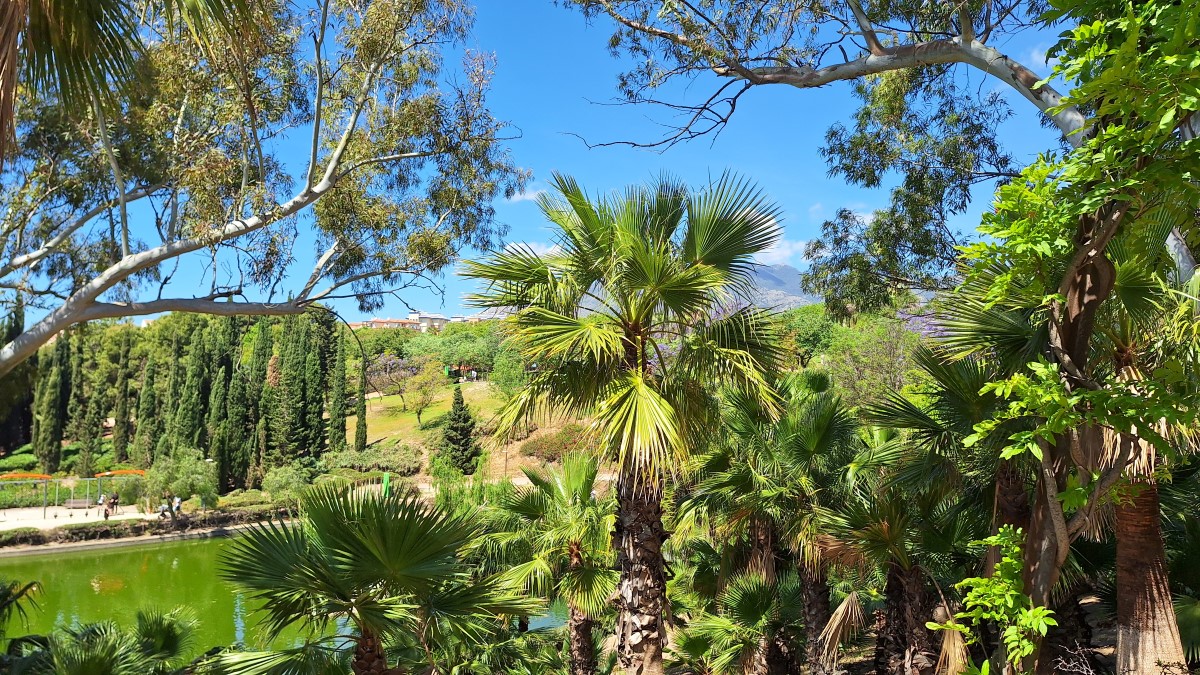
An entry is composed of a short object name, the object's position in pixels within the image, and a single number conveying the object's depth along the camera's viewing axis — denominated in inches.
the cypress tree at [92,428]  1408.7
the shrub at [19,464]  1449.3
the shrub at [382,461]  1355.8
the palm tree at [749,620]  338.3
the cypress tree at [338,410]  1438.2
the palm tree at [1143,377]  144.6
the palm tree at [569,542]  340.5
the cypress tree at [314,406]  1414.9
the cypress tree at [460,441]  1347.2
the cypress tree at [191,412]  1364.4
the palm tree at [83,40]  116.0
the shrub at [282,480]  1186.6
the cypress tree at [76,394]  1512.1
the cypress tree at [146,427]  1409.9
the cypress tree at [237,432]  1350.9
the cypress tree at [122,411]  1498.5
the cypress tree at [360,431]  1424.7
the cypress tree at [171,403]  1370.6
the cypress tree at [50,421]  1432.1
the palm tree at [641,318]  219.0
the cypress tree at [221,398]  1326.3
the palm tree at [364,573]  165.3
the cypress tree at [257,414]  1371.8
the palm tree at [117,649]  202.7
